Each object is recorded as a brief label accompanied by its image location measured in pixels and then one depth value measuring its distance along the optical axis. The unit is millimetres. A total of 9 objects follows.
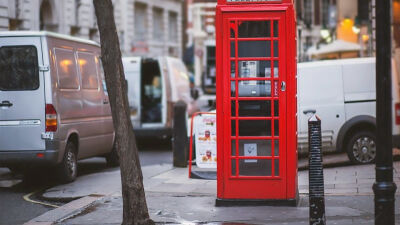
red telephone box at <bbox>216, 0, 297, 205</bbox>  9883
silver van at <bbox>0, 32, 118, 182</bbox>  13008
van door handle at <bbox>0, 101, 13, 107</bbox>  13055
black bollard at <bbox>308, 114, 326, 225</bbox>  8070
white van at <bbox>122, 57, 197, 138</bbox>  20500
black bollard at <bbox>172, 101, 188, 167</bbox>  16125
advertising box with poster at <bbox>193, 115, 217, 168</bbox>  14008
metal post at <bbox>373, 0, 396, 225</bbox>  7305
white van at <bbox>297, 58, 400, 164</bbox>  15125
